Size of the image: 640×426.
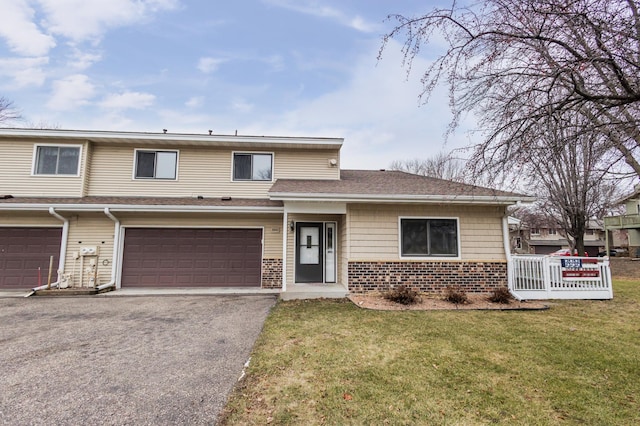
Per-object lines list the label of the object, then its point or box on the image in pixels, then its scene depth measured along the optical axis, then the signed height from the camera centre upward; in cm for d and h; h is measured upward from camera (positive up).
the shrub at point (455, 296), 715 -112
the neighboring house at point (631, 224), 2177 +184
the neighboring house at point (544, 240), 3334 +115
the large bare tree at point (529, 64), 291 +198
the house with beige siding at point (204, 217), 819 +90
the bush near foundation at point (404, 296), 708 -112
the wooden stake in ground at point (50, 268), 846 -58
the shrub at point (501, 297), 726 -113
